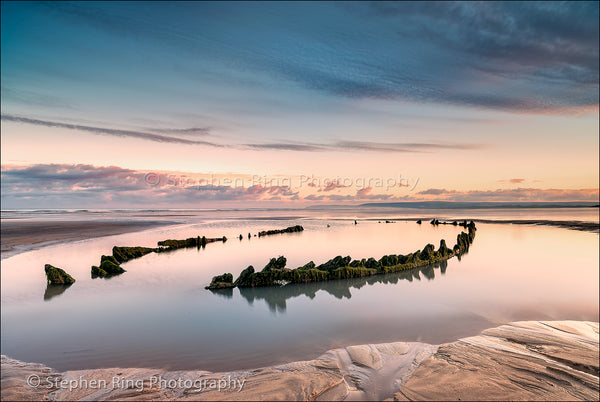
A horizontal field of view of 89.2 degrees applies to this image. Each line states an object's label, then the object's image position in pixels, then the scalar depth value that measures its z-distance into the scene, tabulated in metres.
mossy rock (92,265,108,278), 13.61
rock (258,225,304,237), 28.98
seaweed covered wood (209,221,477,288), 12.01
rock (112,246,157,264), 16.76
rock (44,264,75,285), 11.77
